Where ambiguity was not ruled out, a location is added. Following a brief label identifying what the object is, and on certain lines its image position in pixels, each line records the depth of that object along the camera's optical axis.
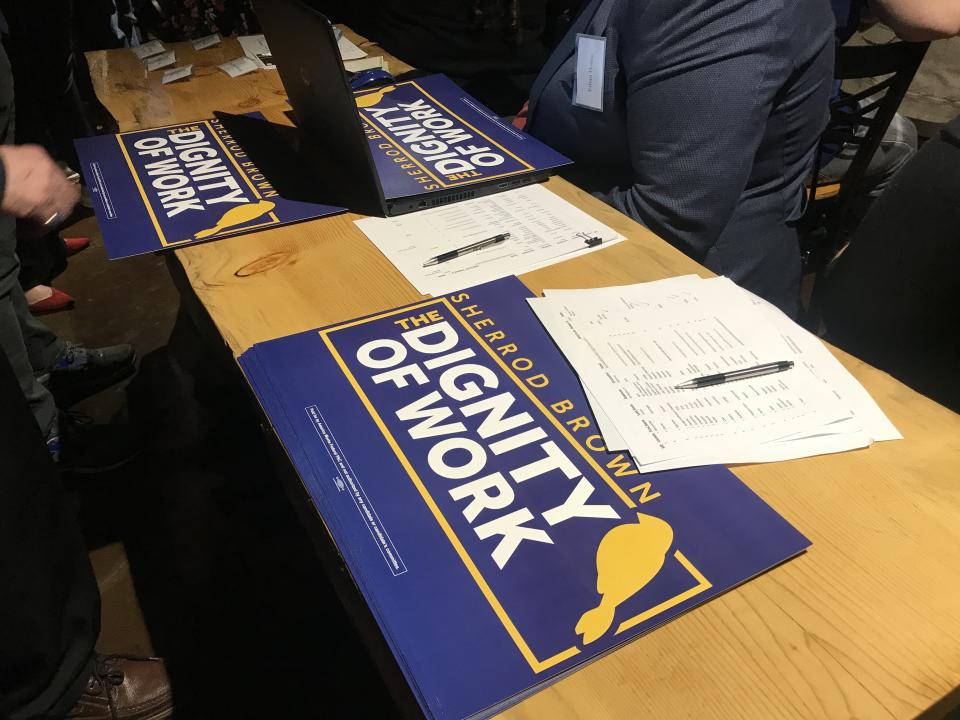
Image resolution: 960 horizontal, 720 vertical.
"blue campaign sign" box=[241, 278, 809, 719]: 0.49
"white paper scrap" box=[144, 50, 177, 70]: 1.59
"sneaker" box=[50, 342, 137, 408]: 1.83
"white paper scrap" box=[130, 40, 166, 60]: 1.67
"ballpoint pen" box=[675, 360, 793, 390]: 0.70
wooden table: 0.46
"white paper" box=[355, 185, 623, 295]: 0.90
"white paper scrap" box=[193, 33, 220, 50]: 1.73
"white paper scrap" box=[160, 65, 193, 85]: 1.51
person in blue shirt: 0.93
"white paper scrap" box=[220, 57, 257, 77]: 1.56
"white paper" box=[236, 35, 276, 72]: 1.62
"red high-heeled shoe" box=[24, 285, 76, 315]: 2.09
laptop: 0.96
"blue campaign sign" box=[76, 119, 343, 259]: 0.95
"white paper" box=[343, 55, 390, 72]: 1.59
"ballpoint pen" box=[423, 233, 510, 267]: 0.91
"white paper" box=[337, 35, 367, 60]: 1.63
